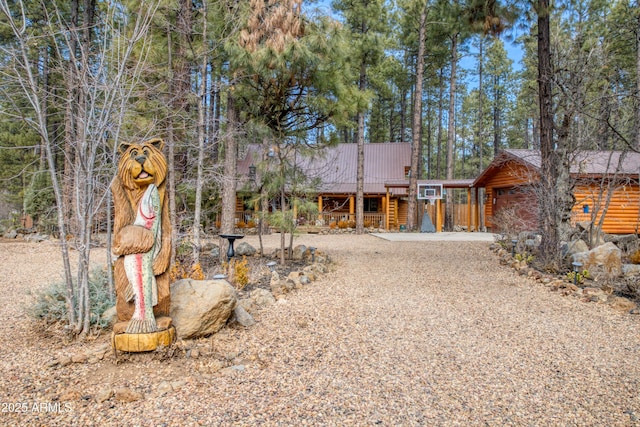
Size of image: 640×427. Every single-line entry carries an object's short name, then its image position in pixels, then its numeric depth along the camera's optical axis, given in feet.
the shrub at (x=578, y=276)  18.70
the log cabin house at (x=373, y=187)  60.13
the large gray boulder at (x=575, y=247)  23.22
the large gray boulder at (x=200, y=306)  10.63
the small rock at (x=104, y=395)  7.65
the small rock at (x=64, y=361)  9.23
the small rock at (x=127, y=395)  7.67
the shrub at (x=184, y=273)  16.80
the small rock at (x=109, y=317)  11.23
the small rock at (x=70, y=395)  7.72
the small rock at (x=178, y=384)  8.24
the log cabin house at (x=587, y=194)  40.40
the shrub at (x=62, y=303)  11.65
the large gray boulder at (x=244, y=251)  28.68
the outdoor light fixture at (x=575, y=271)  18.34
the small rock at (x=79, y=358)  9.34
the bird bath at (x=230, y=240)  22.38
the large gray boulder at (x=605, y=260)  19.67
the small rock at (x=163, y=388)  8.02
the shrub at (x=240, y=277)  17.94
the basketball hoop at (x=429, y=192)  50.37
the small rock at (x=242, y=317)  12.60
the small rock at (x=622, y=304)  15.02
